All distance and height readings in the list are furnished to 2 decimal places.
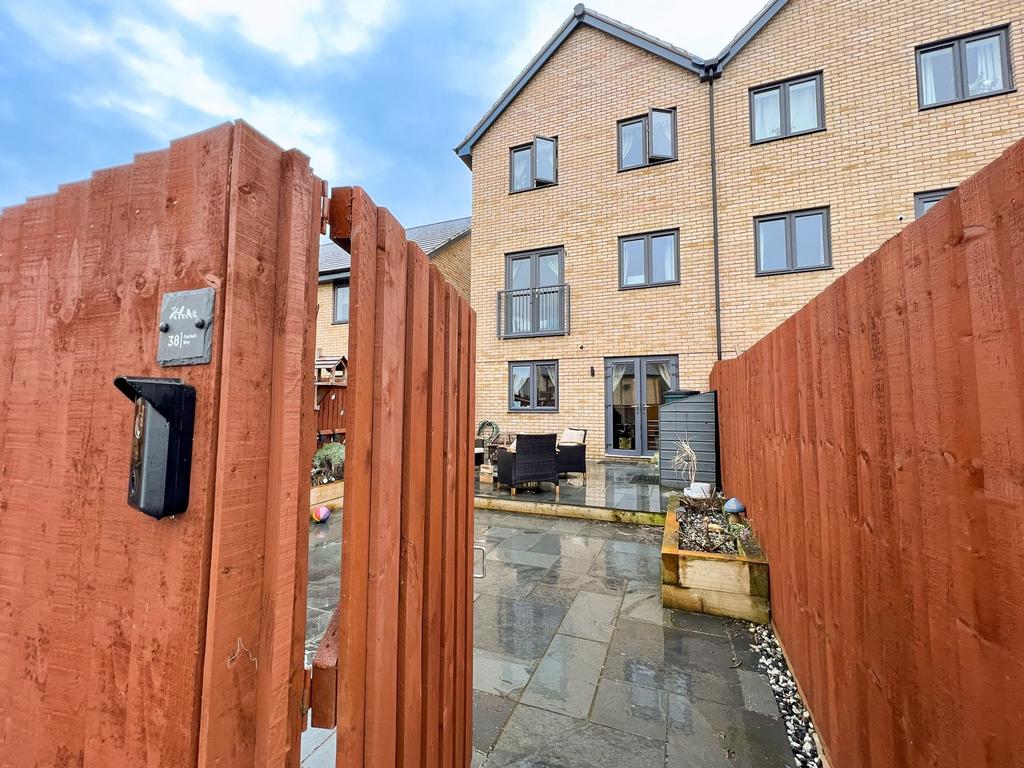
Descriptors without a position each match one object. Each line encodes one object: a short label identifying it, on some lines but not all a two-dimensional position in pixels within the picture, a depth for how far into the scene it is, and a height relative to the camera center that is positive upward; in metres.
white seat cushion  9.03 -0.41
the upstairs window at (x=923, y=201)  8.07 +4.10
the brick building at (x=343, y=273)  13.52 +4.82
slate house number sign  0.78 +0.16
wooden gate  0.75 -0.12
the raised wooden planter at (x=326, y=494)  5.99 -1.09
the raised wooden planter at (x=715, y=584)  3.18 -1.25
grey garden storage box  6.71 -0.23
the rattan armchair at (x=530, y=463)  6.54 -0.69
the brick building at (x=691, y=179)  8.23 +5.17
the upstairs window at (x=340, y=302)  13.64 +3.70
